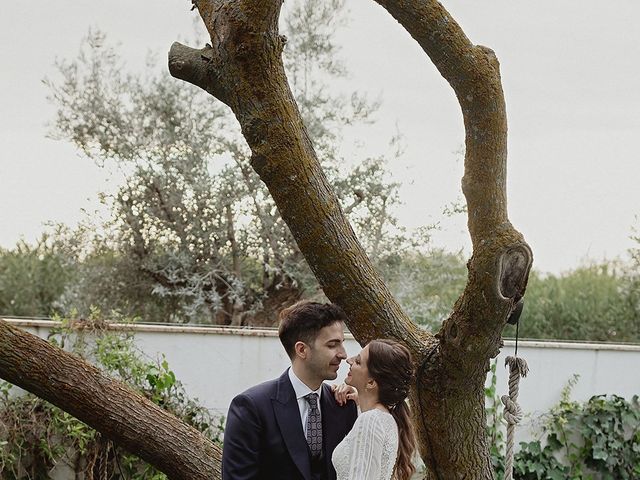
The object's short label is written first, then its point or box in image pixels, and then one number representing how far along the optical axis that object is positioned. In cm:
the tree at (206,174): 975
